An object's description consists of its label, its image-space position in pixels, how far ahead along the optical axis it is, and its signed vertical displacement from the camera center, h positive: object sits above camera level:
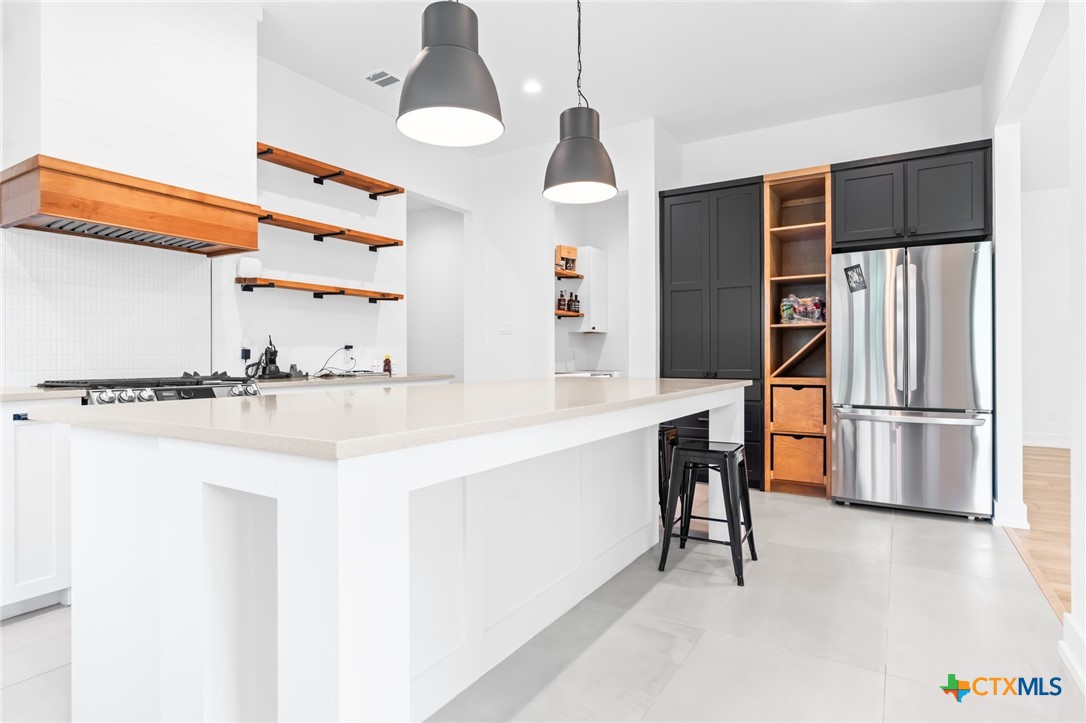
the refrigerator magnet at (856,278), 4.08 +0.56
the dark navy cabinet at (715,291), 4.71 +0.56
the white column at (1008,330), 3.63 +0.17
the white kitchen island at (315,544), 0.99 -0.41
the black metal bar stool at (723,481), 2.66 -0.61
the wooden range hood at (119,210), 2.56 +0.73
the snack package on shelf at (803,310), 4.66 +0.39
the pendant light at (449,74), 1.87 +0.92
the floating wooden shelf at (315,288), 3.69 +0.49
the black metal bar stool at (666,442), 3.94 -0.59
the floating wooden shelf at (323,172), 3.71 +1.31
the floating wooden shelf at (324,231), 3.76 +0.90
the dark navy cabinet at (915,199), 3.83 +1.09
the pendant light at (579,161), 2.58 +0.87
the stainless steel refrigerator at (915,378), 3.70 -0.13
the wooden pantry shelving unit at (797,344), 4.45 +0.12
